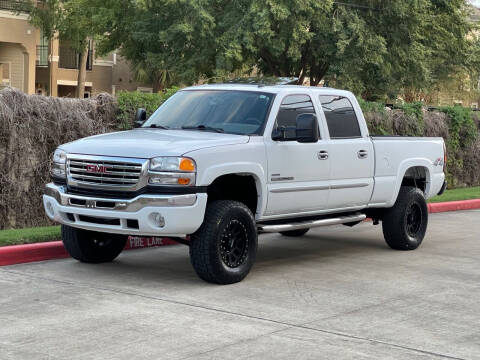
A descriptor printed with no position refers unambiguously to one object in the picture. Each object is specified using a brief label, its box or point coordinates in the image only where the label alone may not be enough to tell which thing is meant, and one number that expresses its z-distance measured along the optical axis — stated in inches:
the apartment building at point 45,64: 1827.0
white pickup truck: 344.8
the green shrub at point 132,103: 567.5
